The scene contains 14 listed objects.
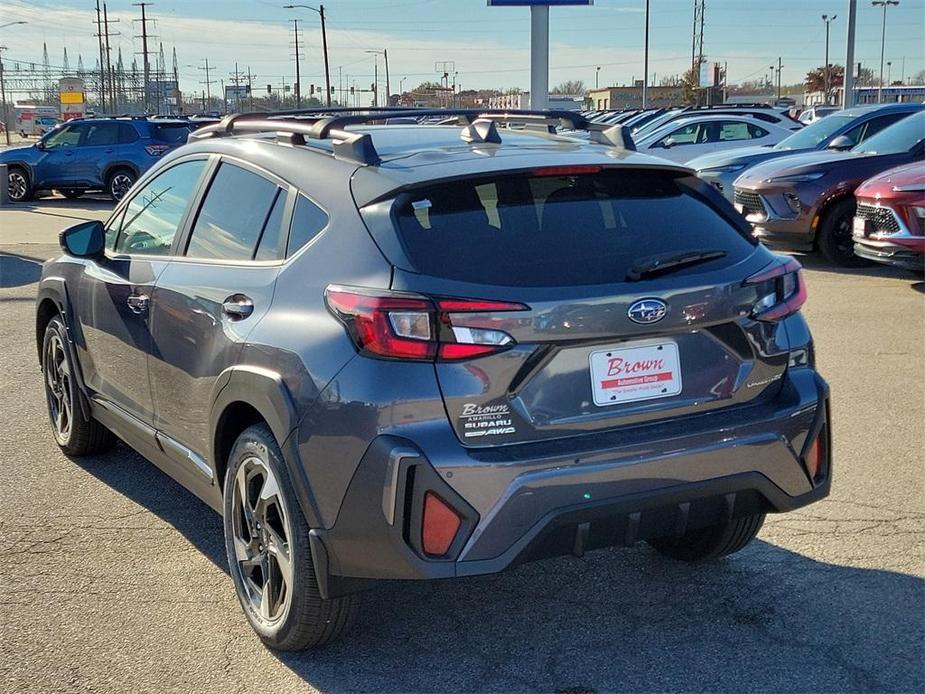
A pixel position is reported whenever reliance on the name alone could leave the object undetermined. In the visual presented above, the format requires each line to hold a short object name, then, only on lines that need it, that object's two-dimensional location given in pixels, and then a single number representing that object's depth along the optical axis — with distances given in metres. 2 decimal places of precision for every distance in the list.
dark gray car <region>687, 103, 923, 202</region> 13.68
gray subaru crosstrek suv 2.97
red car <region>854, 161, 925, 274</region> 9.60
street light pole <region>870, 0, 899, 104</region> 79.50
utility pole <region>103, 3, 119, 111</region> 93.51
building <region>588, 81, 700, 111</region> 123.57
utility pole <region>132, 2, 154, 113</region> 93.62
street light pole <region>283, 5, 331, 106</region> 78.05
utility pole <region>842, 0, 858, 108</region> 29.63
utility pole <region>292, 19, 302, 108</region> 88.31
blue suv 24.08
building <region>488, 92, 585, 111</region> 79.87
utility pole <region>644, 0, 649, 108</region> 62.91
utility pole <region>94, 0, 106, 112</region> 88.25
